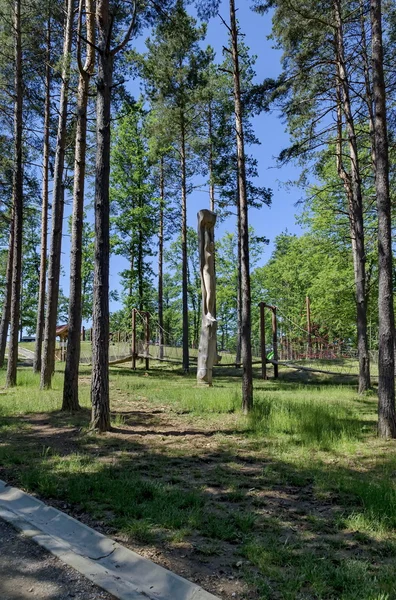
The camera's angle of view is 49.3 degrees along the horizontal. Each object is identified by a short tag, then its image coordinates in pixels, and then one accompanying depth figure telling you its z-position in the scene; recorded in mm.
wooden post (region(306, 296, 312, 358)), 19592
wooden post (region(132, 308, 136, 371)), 18331
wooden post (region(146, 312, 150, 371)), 18484
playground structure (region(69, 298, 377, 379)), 16225
